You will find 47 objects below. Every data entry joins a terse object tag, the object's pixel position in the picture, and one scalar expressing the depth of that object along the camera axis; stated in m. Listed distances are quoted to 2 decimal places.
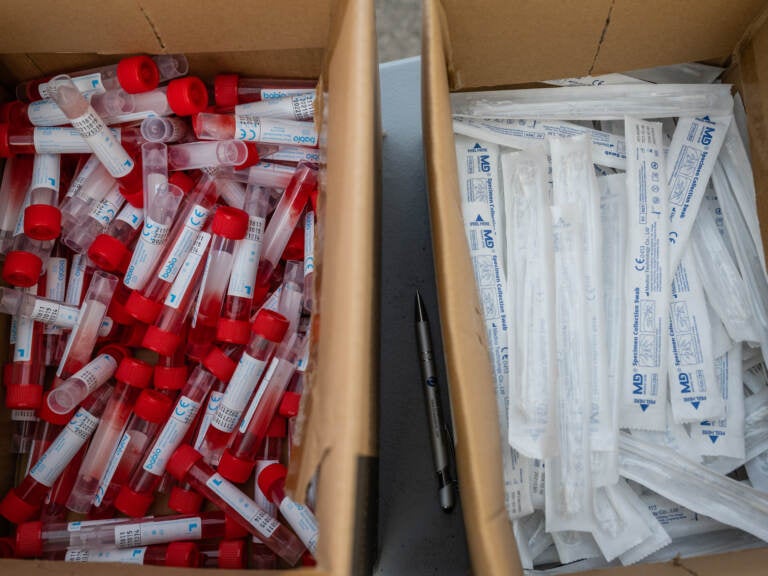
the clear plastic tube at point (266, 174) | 0.96
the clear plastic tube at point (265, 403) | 0.92
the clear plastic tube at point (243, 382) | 0.90
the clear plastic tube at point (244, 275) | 0.92
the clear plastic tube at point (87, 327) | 0.95
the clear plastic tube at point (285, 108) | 0.92
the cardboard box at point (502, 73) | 0.59
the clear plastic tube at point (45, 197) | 0.90
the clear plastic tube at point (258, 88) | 0.93
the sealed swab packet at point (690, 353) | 0.78
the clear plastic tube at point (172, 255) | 0.93
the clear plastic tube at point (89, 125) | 0.89
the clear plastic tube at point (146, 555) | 0.85
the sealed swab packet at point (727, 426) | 0.79
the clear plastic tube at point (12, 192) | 0.97
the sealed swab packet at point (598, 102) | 0.85
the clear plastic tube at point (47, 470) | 0.92
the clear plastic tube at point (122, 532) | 0.89
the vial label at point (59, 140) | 0.93
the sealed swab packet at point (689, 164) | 0.82
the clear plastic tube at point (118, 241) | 0.91
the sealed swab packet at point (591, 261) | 0.76
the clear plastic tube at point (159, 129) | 0.94
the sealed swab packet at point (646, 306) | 0.78
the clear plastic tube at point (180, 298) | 0.91
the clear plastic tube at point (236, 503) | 0.88
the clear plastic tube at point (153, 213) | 0.93
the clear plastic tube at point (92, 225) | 0.97
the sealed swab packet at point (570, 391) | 0.75
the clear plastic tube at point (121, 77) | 0.87
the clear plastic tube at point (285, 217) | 0.94
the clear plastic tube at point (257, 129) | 0.93
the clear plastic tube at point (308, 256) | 0.91
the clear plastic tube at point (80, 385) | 0.93
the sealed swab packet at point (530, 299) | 0.73
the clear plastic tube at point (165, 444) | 0.91
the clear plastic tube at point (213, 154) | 0.93
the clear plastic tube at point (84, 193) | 0.97
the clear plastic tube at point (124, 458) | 0.94
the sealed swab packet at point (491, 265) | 0.76
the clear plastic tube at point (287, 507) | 0.86
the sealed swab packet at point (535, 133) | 0.84
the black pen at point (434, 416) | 0.81
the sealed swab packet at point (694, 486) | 0.76
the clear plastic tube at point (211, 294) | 0.95
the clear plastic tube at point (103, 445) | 0.95
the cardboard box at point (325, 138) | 0.52
